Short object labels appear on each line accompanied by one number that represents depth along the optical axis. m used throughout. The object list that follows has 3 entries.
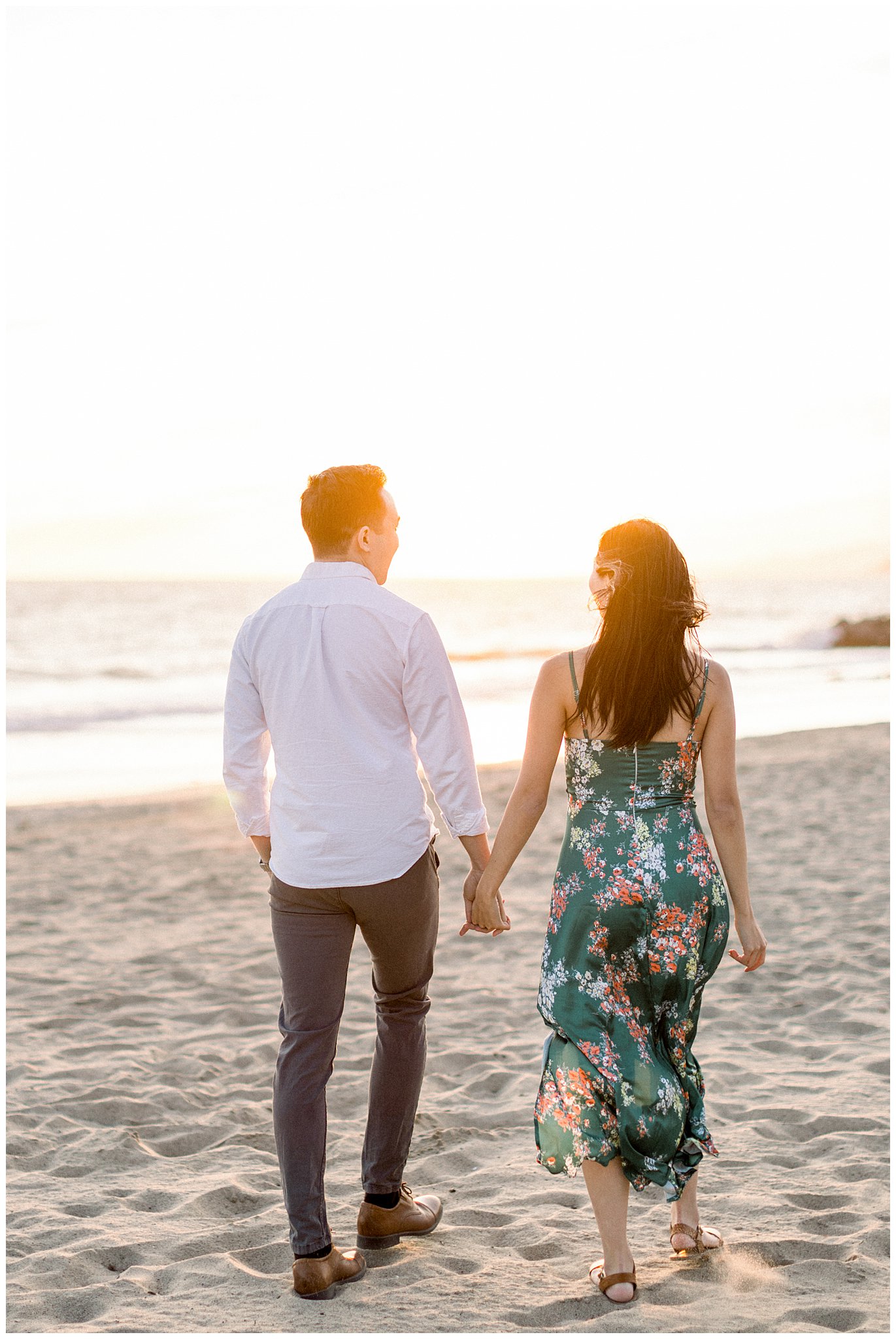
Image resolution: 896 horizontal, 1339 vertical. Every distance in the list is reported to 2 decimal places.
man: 2.72
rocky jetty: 32.31
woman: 2.73
